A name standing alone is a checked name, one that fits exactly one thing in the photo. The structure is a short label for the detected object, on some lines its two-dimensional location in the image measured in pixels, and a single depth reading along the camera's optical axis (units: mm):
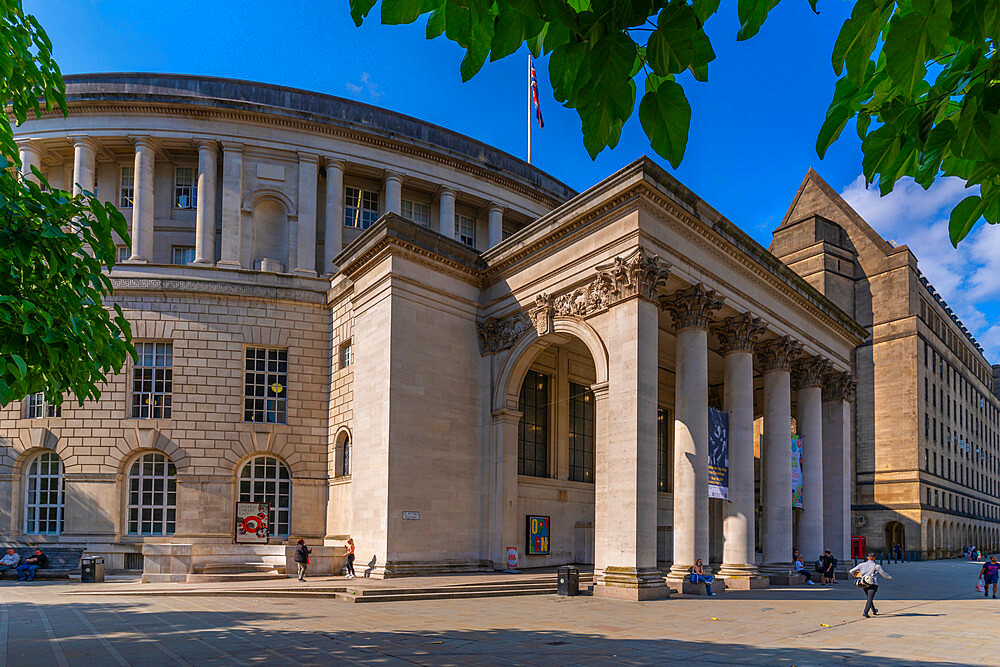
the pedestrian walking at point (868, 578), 16906
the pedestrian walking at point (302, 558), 24062
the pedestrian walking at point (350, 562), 23922
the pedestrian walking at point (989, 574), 23016
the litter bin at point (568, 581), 20594
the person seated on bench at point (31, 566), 26578
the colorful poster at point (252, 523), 29016
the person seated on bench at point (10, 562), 27125
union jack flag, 35353
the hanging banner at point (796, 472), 29812
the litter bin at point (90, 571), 25203
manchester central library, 23125
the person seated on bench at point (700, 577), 21484
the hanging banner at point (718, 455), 24062
